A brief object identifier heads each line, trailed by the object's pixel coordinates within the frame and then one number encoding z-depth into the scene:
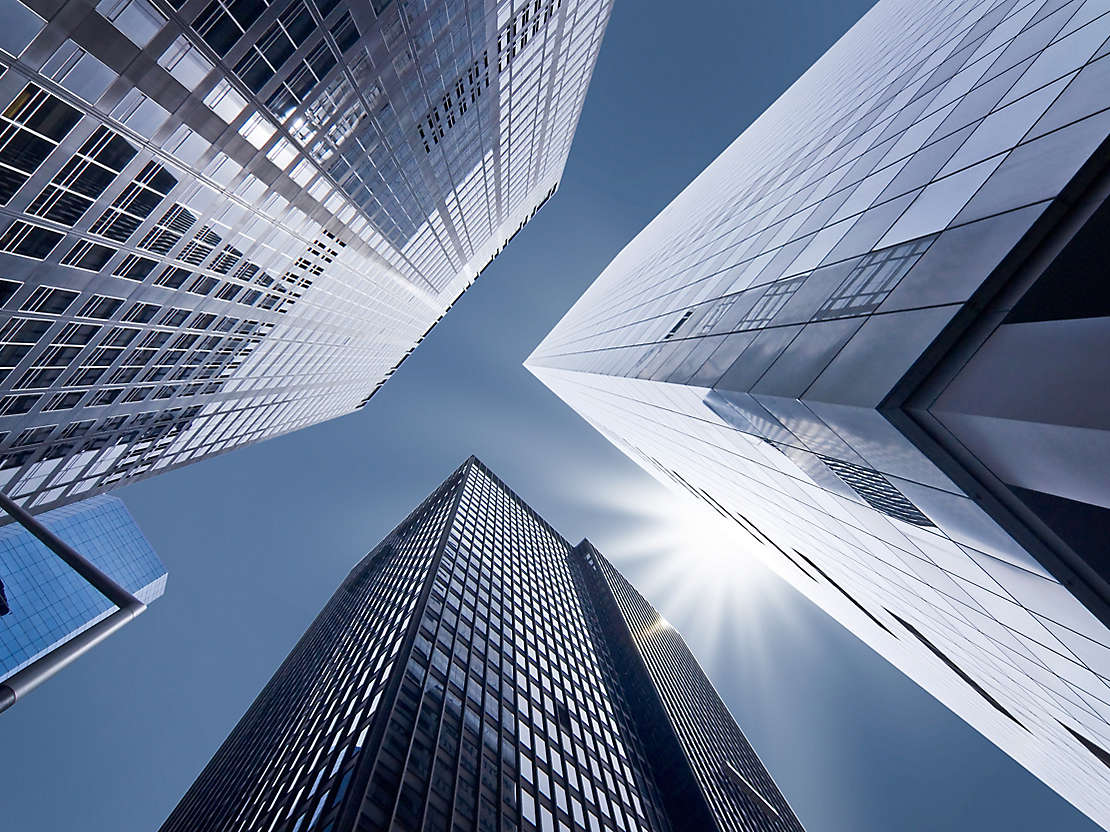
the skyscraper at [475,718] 34.19
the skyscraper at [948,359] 6.36
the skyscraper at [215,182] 22.03
